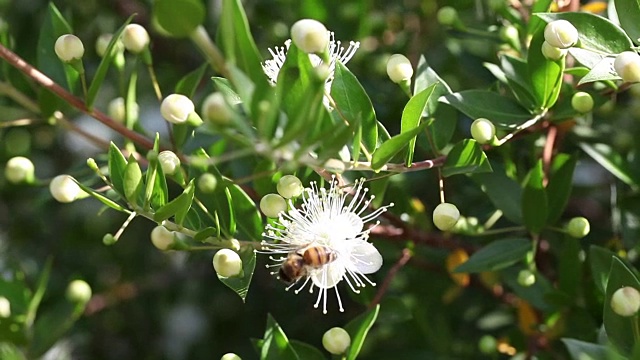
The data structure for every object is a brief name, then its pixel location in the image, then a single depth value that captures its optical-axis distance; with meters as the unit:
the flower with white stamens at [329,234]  0.29
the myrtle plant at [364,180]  0.27
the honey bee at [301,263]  0.28
